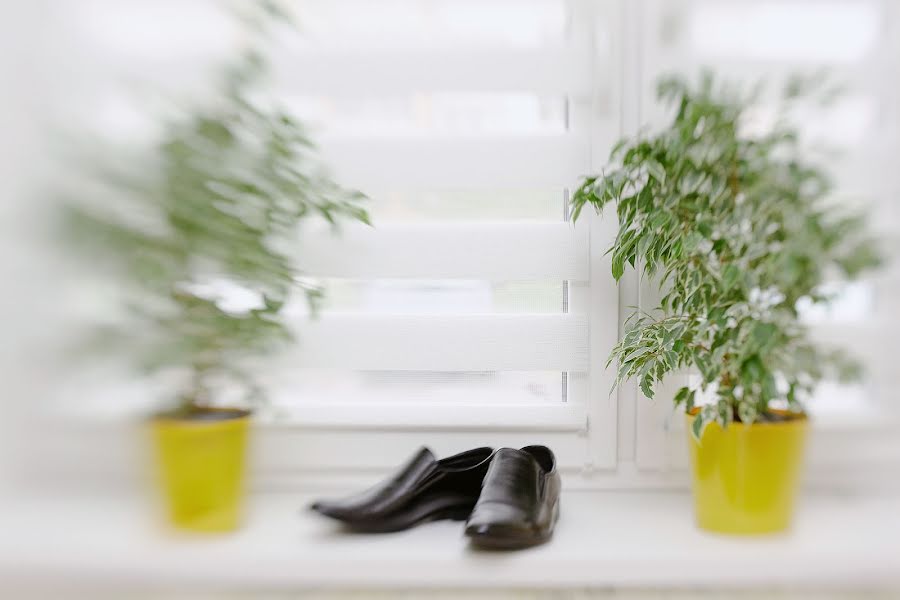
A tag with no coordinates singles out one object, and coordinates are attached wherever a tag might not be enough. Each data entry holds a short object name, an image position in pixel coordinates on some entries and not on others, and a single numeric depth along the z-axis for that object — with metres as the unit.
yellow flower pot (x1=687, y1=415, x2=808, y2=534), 0.80
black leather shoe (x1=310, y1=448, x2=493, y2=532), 0.86
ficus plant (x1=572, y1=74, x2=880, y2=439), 0.73
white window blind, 1.02
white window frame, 1.02
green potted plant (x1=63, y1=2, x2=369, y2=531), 0.59
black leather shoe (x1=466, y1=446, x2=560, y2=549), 0.78
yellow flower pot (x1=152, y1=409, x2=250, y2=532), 0.71
